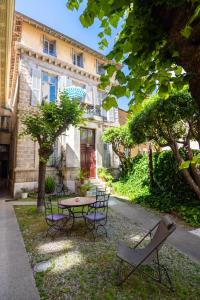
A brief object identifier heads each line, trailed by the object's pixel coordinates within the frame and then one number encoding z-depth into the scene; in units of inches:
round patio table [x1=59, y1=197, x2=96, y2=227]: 221.0
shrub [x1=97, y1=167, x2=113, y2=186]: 543.2
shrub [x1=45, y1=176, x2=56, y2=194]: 456.1
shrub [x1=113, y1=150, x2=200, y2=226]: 282.6
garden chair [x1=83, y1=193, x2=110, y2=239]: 210.1
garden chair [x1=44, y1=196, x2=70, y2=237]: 211.6
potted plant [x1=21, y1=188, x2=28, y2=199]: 431.2
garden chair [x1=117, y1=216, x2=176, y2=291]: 119.2
